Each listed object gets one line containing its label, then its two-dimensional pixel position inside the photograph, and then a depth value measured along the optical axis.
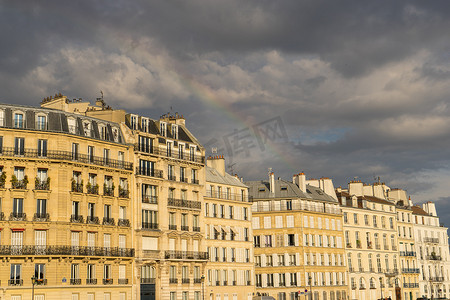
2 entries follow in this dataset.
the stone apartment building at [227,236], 85.75
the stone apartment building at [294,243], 98.25
